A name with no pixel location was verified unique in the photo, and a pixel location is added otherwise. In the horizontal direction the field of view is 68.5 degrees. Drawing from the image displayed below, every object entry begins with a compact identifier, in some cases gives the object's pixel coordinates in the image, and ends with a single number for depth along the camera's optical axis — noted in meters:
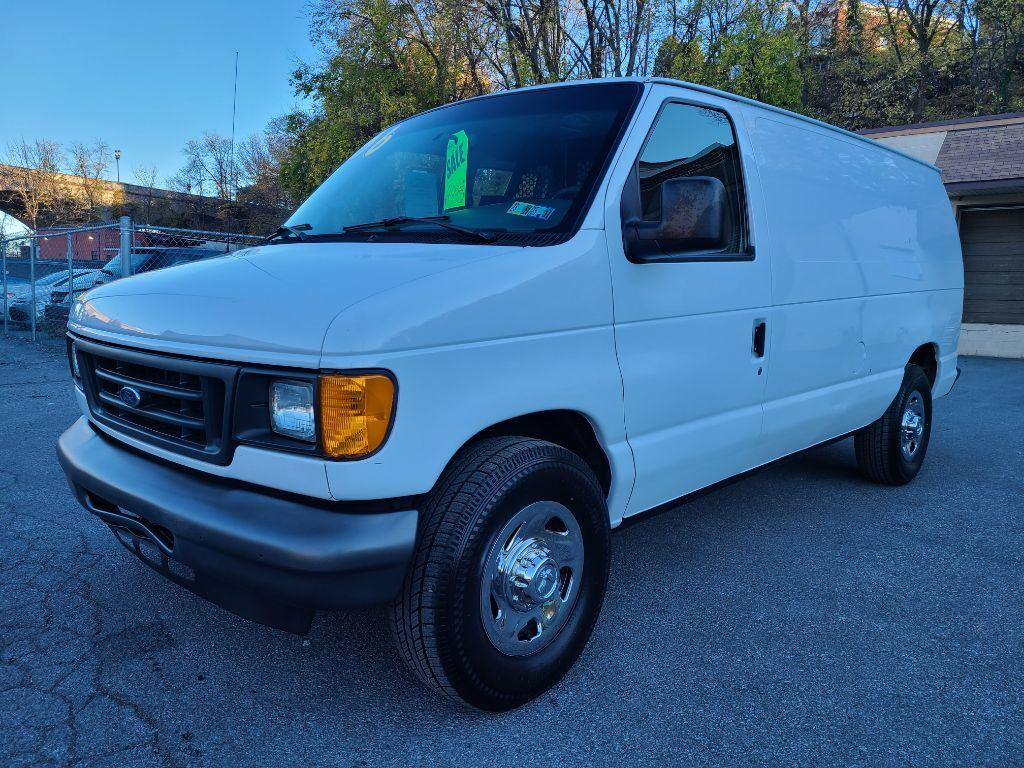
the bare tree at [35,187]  38.19
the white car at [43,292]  11.89
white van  2.03
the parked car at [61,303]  11.48
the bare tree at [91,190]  39.81
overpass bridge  38.34
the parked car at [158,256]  9.95
